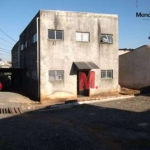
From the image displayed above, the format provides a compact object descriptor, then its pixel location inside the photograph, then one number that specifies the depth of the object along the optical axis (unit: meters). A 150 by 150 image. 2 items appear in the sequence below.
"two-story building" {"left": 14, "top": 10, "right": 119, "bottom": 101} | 14.26
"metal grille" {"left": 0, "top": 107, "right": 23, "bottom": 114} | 10.06
